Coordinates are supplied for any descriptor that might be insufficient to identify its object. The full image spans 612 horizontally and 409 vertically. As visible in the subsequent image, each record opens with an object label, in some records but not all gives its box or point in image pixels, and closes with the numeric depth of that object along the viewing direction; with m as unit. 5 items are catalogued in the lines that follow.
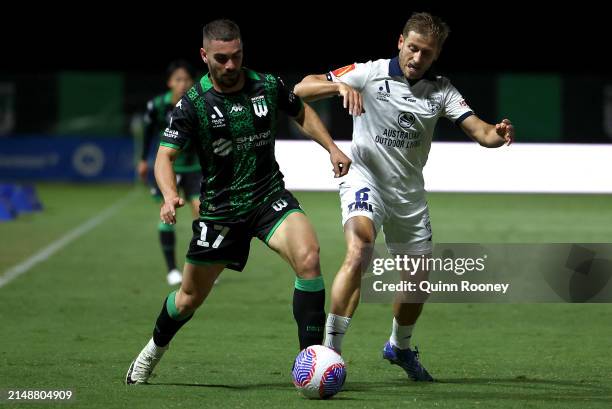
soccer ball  12.48
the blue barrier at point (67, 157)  57.16
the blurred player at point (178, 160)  24.34
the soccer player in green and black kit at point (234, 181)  12.94
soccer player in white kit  14.14
